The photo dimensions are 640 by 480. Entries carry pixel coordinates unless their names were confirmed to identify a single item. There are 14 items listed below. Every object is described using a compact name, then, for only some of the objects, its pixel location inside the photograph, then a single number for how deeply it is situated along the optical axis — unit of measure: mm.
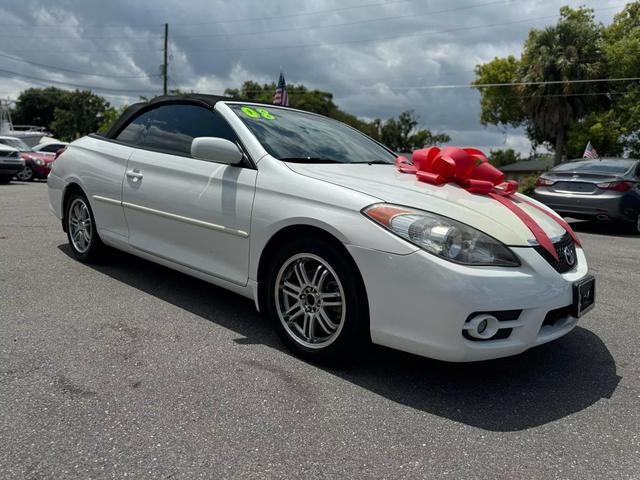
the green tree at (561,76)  31031
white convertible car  2525
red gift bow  3201
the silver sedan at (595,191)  8930
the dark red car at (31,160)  17672
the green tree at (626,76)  30812
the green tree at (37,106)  94562
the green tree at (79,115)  83562
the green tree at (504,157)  61816
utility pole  38625
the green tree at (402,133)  73312
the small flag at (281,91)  19611
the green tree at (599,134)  31453
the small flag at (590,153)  19150
